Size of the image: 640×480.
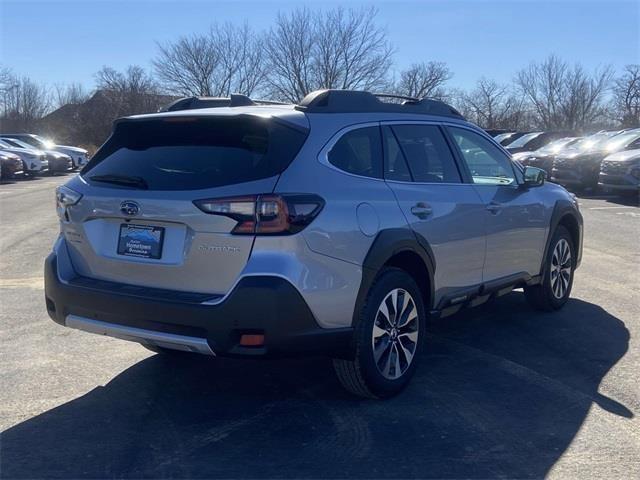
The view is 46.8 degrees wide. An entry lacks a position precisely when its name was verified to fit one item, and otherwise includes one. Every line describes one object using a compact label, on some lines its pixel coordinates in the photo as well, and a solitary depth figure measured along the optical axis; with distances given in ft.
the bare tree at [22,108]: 189.97
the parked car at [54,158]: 99.25
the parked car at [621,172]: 54.70
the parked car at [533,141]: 90.53
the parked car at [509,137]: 99.64
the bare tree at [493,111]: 183.42
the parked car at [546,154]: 74.33
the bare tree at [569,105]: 175.19
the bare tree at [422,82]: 156.46
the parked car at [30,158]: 89.94
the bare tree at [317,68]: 134.92
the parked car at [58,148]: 107.04
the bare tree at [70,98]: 219.61
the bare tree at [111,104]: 156.15
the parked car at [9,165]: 82.12
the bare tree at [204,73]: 142.51
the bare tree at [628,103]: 161.89
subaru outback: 12.64
